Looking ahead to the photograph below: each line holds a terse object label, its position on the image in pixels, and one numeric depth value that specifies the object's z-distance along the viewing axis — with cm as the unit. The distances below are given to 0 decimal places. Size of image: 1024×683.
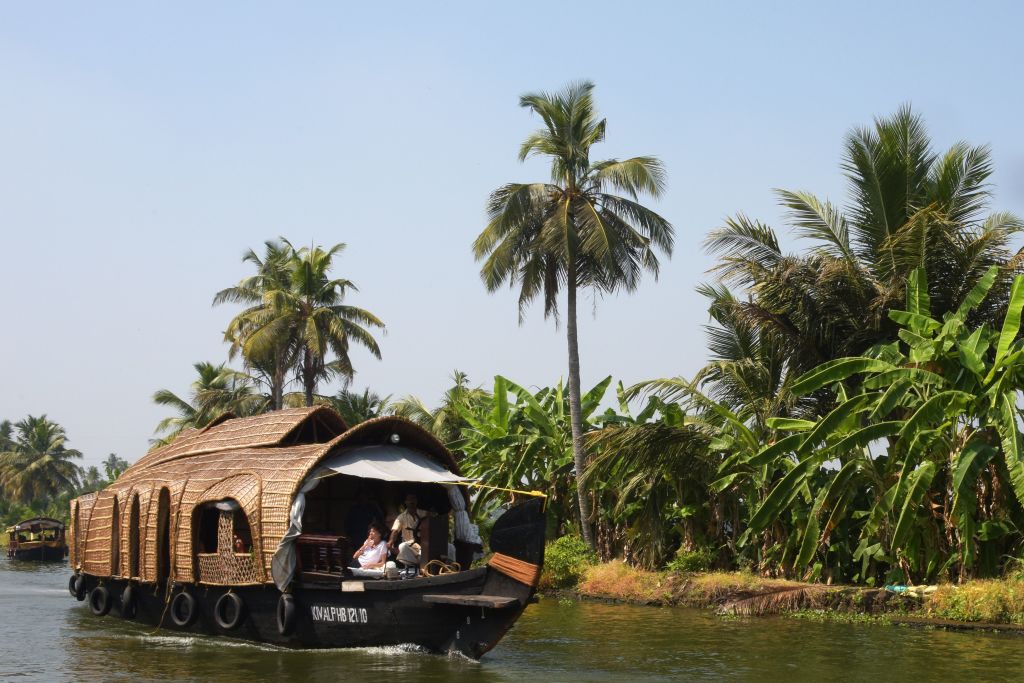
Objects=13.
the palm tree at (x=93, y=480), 7628
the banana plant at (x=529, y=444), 2297
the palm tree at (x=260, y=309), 3112
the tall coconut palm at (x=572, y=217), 2150
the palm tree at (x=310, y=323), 3033
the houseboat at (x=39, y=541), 3634
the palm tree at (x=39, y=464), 5666
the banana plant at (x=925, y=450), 1428
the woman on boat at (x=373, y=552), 1392
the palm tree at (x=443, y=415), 3350
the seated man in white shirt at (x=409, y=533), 1341
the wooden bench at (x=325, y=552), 1328
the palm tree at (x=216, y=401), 3506
